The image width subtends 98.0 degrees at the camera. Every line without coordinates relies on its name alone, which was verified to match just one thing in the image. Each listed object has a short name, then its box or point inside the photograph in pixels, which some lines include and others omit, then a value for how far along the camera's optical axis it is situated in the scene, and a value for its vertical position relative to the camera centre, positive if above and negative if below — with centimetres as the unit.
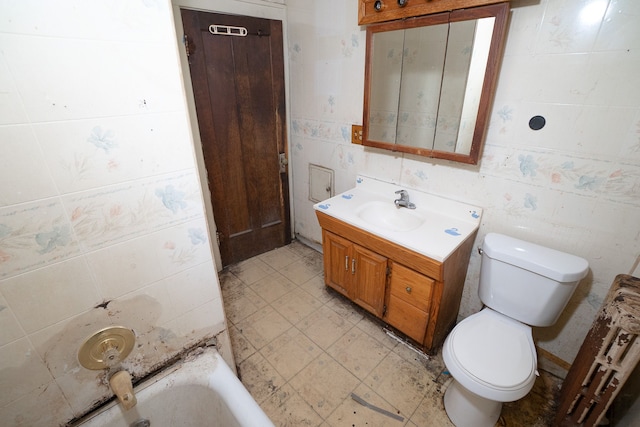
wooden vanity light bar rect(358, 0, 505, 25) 132 +46
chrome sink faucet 182 -60
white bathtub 104 -109
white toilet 117 -104
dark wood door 197 -15
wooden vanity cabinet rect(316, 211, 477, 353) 148 -98
